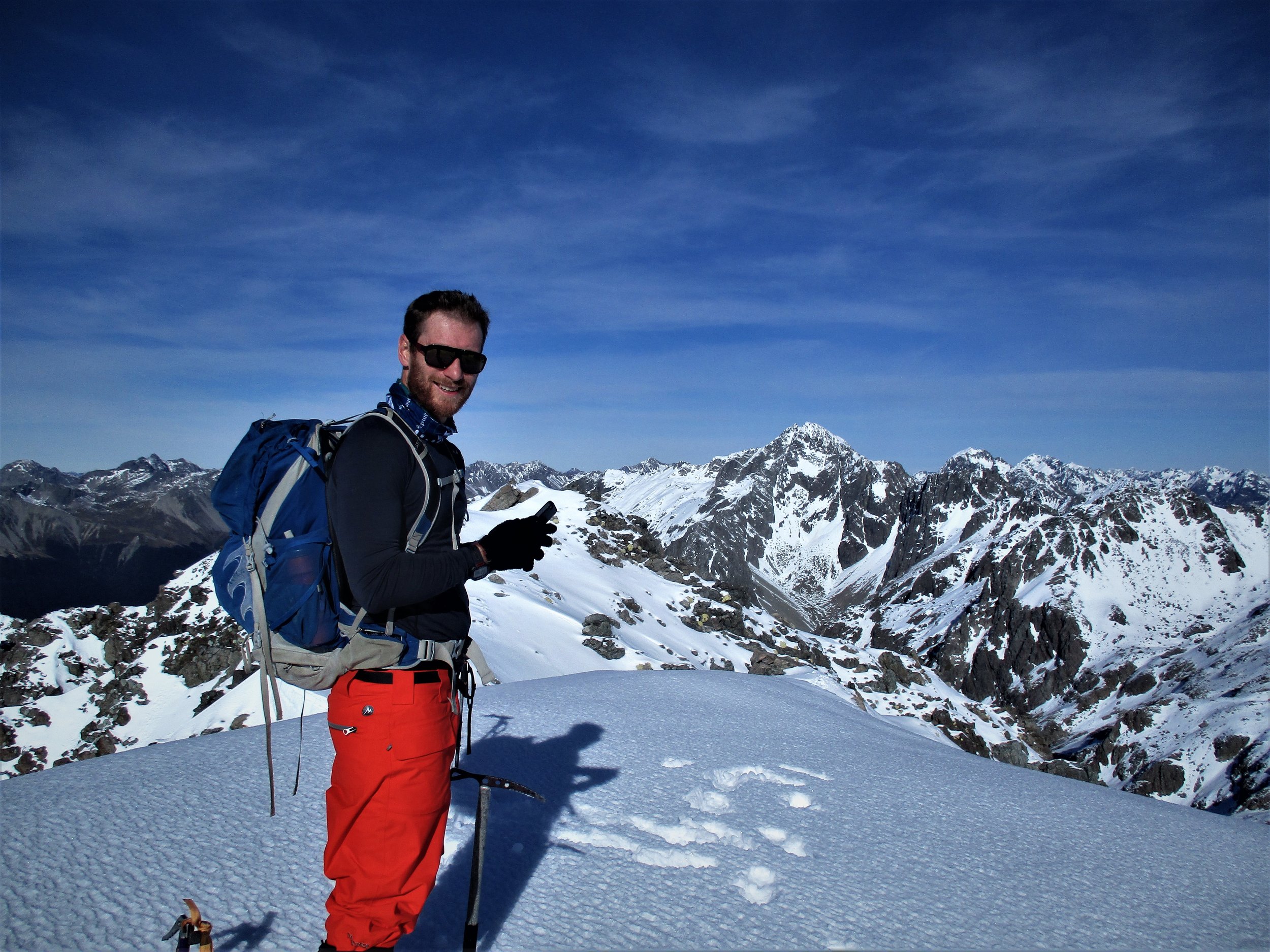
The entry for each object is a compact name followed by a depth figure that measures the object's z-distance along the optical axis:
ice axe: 3.71
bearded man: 3.11
